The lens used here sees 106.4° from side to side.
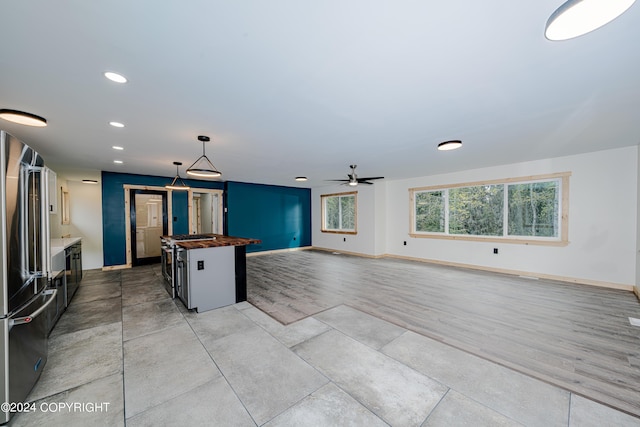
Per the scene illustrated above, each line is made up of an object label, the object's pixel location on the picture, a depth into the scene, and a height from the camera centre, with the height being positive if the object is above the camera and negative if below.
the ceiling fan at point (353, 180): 5.12 +0.66
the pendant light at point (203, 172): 3.51 +0.63
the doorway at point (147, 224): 6.44 -0.35
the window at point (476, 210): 5.73 -0.04
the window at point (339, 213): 8.48 -0.12
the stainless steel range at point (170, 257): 3.95 -0.84
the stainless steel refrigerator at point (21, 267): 1.57 -0.41
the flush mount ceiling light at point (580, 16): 1.06 +0.92
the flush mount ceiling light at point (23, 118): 2.54 +1.05
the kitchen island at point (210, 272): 3.41 -0.93
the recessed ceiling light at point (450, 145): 3.65 +0.99
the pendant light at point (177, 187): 5.03 +0.52
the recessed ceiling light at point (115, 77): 1.90 +1.10
